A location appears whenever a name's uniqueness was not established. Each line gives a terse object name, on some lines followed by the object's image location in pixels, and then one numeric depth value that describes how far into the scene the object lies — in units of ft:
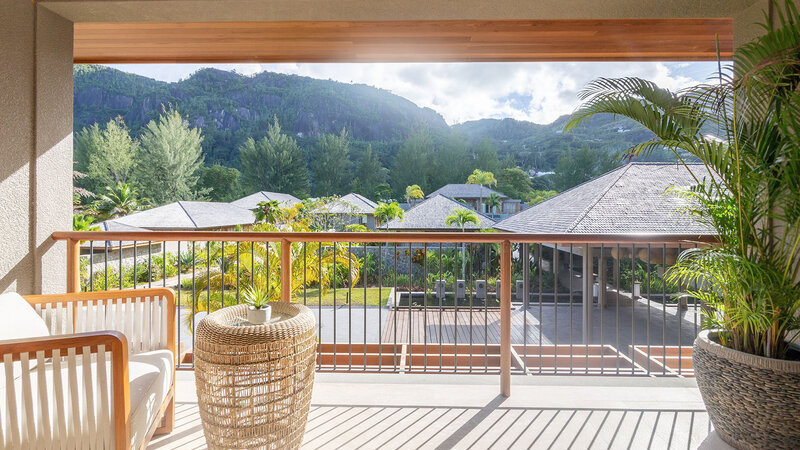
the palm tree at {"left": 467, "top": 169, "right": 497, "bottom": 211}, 109.19
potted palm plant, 5.73
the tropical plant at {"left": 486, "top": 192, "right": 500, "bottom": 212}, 98.64
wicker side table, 5.24
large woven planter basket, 5.57
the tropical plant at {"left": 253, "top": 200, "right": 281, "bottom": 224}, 41.91
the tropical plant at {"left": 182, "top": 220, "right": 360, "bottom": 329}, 18.66
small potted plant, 5.70
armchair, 4.02
